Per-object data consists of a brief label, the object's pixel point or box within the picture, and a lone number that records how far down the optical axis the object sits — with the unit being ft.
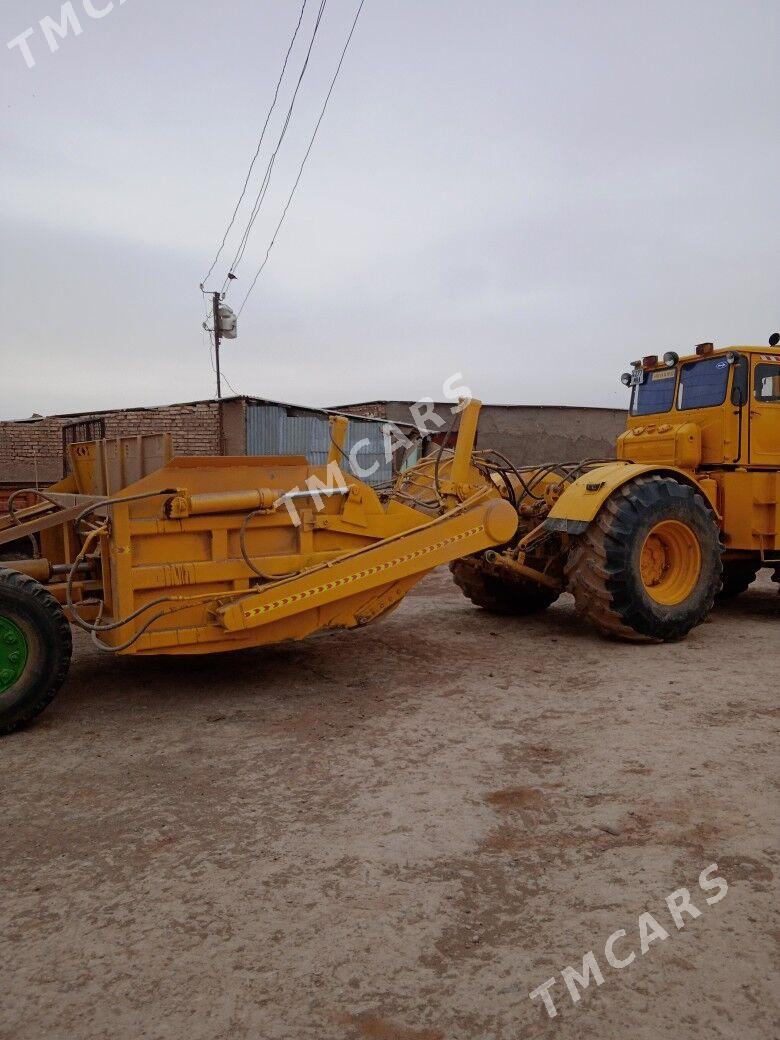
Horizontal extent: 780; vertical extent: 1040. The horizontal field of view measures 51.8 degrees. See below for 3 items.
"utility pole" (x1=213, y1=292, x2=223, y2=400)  68.39
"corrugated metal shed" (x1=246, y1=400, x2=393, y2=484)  53.21
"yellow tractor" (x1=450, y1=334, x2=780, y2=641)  20.10
